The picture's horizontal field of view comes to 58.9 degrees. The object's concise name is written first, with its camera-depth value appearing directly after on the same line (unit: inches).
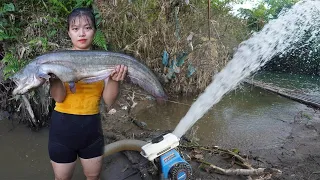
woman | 79.3
